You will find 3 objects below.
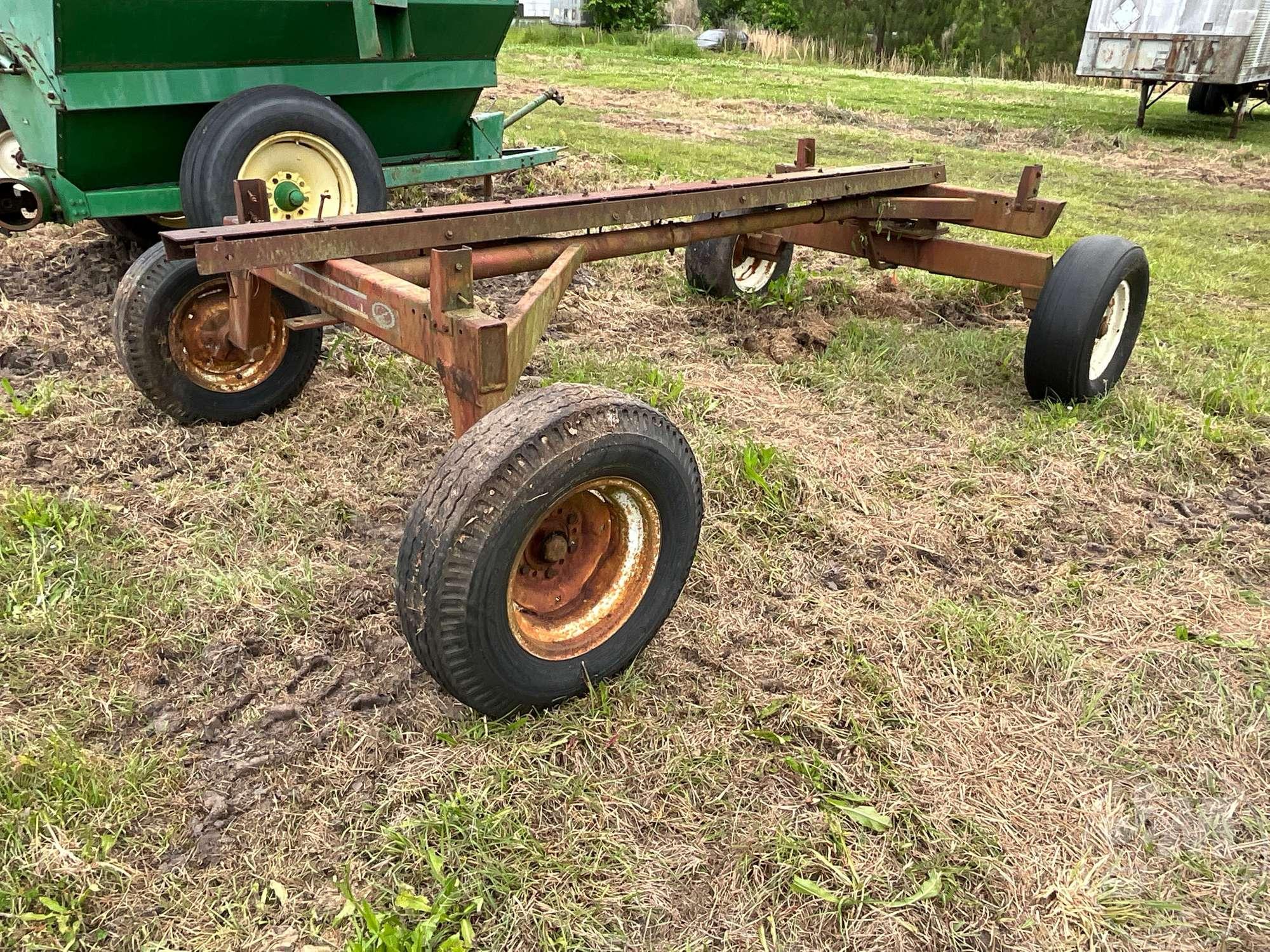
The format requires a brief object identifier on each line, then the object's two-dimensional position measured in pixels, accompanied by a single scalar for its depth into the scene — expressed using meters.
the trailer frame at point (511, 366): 2.13
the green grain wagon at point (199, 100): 4.54
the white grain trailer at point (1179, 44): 13.79
